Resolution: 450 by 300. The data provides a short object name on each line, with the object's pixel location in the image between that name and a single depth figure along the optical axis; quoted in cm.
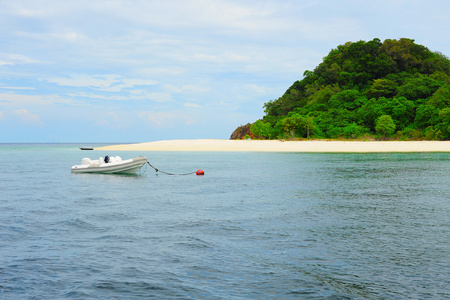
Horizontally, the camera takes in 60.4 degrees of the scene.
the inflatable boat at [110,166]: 3606
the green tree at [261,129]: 13120
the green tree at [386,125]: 10062
